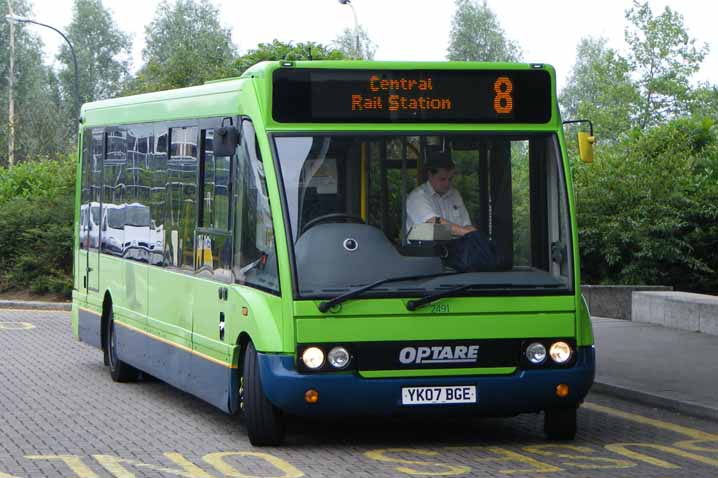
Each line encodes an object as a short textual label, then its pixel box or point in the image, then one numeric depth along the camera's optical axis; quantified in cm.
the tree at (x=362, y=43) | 11331
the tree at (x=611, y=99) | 8262
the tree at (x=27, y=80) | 8218
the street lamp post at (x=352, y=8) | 4141
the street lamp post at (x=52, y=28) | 4579
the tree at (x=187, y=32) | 10156
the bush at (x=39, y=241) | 2803
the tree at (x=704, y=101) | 8144
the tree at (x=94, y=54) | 10750
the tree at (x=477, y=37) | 11206
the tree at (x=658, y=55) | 8481
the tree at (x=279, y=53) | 3672
